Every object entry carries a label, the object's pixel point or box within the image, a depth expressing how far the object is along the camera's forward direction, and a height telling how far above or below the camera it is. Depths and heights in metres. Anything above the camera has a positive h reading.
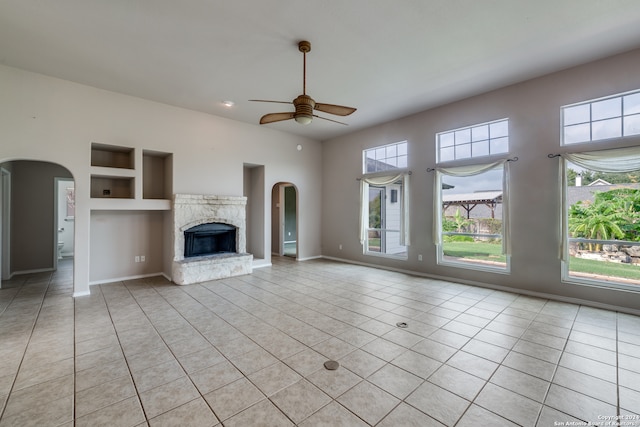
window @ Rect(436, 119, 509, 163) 4.75 +1.35
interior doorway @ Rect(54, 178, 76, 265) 7.71 -0.20
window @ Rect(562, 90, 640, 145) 3.67 +1.34
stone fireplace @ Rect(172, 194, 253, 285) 5.19 -0.51
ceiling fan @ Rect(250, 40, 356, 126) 3.22 +1.29
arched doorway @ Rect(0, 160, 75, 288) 5.62 -0.06
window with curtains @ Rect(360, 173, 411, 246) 5.90 +0.32
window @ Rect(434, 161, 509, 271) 4.80 -0.06
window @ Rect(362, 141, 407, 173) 6.20 +1.35
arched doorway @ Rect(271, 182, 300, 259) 8.34 -0.18
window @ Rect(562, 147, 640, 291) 3.69 -0.05
